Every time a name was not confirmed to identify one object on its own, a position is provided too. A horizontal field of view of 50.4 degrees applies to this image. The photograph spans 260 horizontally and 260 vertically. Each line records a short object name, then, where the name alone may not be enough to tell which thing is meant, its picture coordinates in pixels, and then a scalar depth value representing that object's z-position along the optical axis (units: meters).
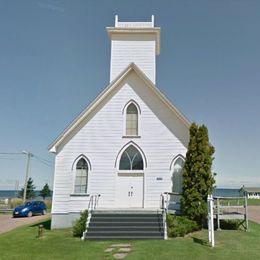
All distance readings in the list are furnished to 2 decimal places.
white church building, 14.86
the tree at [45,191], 72.19
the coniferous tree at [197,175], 12.96
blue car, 25.33
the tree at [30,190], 69.19
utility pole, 34.06
